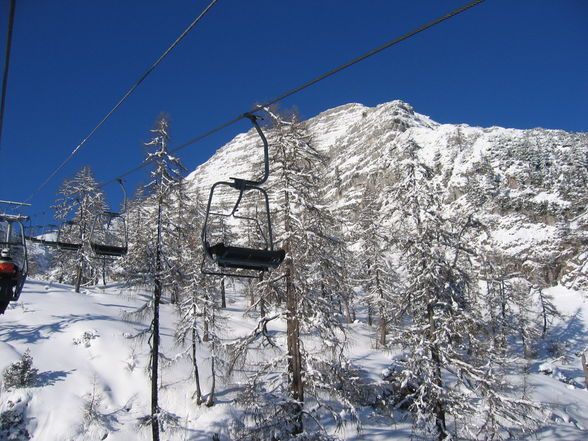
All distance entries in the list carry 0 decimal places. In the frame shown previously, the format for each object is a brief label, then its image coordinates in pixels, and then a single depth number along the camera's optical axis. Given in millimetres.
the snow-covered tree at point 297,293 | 11742
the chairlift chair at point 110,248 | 10872
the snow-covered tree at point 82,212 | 30366
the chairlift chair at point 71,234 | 36750
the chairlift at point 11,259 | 7391
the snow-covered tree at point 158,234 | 15992
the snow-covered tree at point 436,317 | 13602
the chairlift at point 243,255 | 6168
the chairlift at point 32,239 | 13175
